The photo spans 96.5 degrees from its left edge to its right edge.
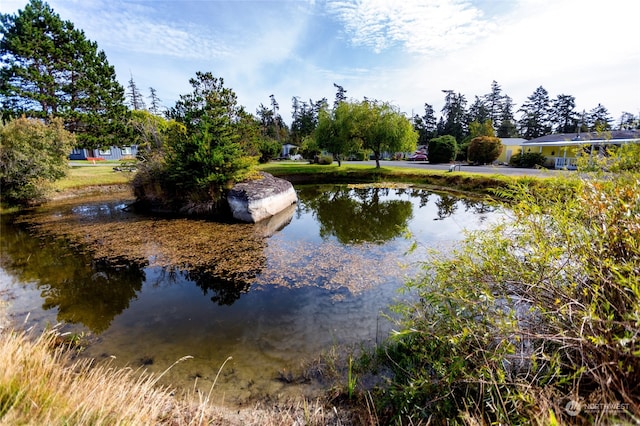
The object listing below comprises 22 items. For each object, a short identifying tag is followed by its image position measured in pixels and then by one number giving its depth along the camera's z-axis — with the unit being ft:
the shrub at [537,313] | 6.33
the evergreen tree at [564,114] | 158.81
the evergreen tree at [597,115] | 149.71
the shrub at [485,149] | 96.89
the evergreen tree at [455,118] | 168.66
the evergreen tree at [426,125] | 185.97
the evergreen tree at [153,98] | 202.73
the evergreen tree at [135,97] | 191.57
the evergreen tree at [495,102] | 181.01
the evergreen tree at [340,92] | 206.48
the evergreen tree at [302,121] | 180.76
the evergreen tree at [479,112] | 175.94
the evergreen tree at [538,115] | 167.94
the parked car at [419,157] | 126.52
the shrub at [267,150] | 106.93
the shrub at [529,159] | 82.99
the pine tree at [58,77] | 70.49
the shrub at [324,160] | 106.32
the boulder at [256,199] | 39.01
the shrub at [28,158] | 40.02
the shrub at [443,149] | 105.50
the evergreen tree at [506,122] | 168.76
